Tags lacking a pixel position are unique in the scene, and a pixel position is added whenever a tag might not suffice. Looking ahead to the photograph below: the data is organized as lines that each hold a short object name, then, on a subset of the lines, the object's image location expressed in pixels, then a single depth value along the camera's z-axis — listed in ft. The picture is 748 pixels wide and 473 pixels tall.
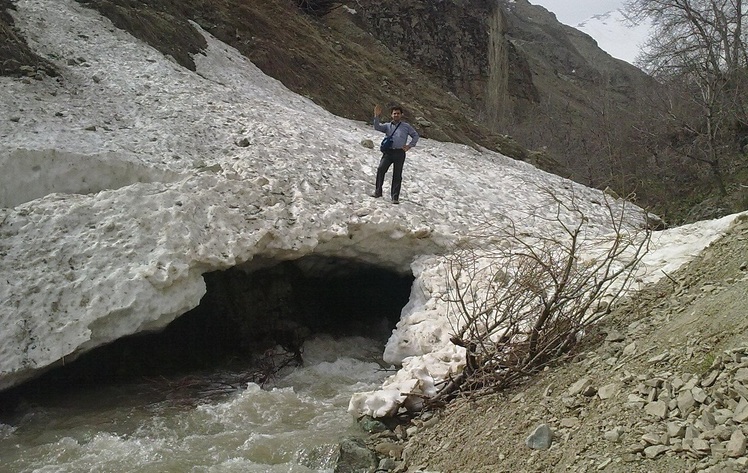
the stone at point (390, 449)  14.96
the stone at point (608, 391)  12.53
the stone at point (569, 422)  12.37
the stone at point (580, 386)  13.29
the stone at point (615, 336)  14.80
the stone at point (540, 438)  12.26
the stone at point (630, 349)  13.79
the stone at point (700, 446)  9.68
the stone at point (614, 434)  11.08
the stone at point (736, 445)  9.23
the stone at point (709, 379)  11.02
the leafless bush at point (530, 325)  15.58
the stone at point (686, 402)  10.82
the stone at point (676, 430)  10.34
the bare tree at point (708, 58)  49.34
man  27.12
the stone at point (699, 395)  10.79
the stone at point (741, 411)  9.85
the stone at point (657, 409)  11.07
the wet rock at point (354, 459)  14.48
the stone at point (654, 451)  10.16
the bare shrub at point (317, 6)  67.04
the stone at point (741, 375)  10.51
